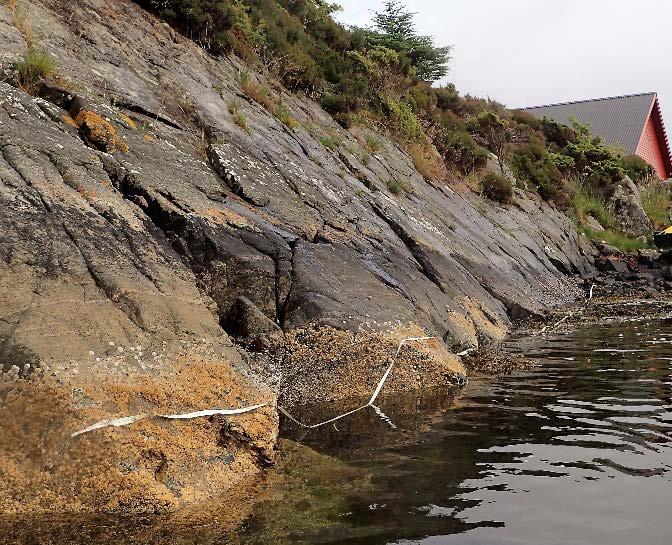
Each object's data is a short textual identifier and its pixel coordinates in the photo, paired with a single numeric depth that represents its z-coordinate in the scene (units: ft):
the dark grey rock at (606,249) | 71.61
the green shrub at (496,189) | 61.72
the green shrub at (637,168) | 95.91
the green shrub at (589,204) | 76.54
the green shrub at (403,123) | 57.67
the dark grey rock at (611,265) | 66.40
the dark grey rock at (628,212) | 80.59
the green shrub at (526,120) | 89.40
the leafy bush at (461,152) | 62.95
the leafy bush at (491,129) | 72.90
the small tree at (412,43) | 81.76
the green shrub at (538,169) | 73.36
